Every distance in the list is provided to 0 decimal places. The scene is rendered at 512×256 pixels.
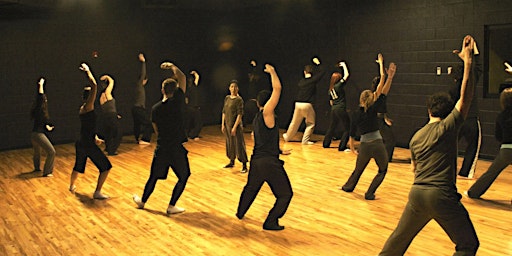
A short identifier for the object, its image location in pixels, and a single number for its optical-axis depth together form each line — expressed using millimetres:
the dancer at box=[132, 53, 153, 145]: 11047
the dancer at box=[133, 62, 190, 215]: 5980
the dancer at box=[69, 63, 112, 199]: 6605
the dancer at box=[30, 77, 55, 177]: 8055
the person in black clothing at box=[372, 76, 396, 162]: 8922
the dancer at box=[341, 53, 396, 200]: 6496
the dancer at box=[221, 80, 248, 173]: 7980
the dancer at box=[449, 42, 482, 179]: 7594
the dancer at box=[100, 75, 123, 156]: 9661
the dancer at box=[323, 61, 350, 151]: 10242
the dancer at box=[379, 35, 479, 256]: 3641
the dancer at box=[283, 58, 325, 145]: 10836
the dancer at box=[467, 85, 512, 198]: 6195
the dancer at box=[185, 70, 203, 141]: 11741
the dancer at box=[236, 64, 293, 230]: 5398
